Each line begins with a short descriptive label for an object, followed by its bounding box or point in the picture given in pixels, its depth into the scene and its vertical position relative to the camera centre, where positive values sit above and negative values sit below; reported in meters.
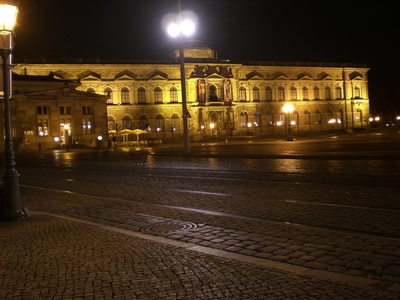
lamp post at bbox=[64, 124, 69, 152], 62.12 +2.01
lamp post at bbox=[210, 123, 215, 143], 93.44 +2.18
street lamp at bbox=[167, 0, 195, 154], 30.34 +6.75
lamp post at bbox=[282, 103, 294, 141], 53.22 +2.74
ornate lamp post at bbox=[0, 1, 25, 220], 9.60 +0.50
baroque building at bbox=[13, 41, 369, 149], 89.19 +8.94
